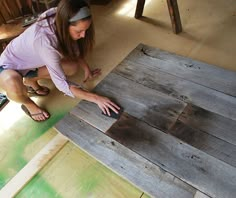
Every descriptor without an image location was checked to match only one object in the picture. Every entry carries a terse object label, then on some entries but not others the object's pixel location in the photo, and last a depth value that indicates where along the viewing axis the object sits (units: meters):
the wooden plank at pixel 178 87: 1.20
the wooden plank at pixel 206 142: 1.02
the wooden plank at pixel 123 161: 0.98
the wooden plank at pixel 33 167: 1.16
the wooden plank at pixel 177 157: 0.95
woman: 1.03
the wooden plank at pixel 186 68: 1.30
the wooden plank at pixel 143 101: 1.21
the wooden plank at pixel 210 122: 1.09
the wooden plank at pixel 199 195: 0.93
